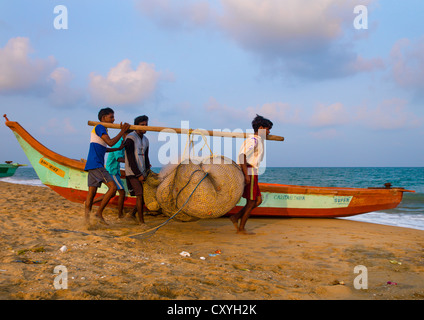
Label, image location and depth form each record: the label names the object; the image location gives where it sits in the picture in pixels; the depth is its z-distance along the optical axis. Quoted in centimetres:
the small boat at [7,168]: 2100
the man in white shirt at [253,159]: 498
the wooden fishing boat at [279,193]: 652
